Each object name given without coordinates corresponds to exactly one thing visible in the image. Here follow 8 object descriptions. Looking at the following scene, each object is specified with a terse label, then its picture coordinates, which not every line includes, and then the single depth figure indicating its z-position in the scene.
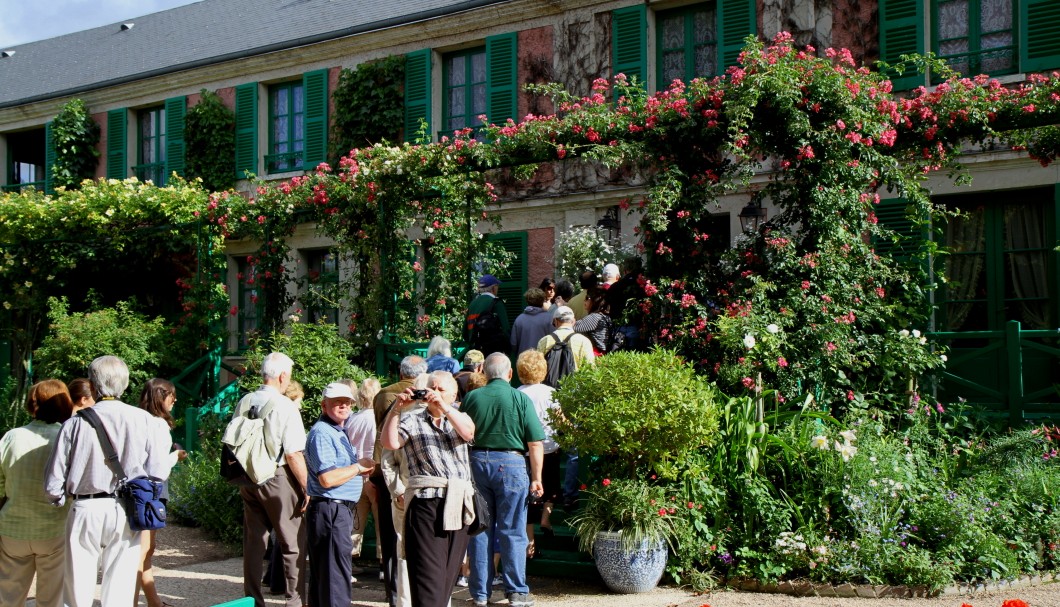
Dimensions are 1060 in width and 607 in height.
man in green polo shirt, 6.48
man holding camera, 5.41
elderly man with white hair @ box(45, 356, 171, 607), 5.48
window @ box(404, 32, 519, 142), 14.48
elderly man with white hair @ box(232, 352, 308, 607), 6.13
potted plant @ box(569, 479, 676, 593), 6.62
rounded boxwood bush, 6.76
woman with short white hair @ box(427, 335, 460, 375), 8.15
